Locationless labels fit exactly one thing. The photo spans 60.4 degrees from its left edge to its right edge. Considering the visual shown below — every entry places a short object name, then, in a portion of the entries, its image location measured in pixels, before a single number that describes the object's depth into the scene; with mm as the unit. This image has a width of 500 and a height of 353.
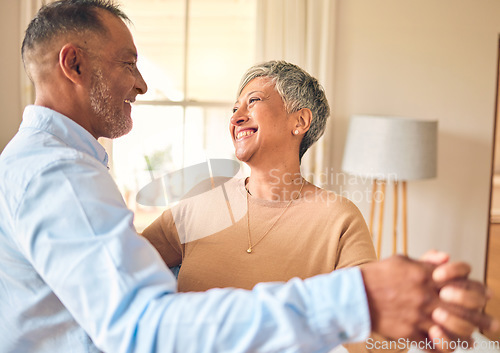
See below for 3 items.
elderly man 586
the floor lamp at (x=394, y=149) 2609
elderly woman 1208
